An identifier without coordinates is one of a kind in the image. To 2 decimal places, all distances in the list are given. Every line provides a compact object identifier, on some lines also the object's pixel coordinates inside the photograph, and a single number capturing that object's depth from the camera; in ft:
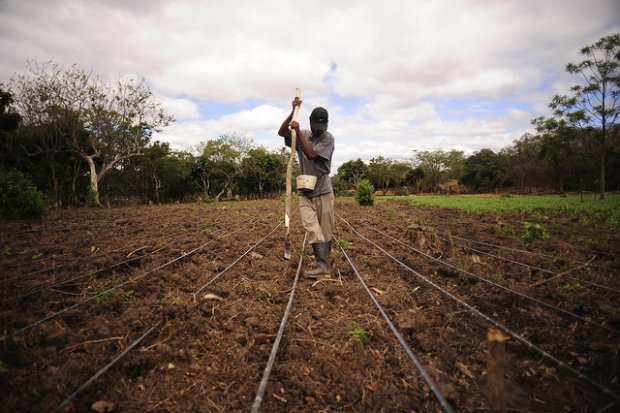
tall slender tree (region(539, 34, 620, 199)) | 62.28
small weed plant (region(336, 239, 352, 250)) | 22.56
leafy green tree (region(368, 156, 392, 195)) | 183.73
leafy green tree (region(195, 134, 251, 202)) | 128.98
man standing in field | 14.74
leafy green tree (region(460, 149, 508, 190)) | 147.64
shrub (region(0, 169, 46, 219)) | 37.04
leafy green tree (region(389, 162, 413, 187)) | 187.99
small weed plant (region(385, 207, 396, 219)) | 44.76
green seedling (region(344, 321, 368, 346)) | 9.57
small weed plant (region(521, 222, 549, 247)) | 20.43
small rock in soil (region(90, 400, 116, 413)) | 6.49
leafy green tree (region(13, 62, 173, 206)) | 68.74
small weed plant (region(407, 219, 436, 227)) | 34.14
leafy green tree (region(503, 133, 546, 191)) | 134.41
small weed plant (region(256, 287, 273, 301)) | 12.73
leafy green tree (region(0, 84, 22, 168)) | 58.59
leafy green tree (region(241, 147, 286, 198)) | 140.71
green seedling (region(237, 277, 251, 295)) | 13.40
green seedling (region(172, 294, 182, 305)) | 11.28
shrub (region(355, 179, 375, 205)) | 67.38
